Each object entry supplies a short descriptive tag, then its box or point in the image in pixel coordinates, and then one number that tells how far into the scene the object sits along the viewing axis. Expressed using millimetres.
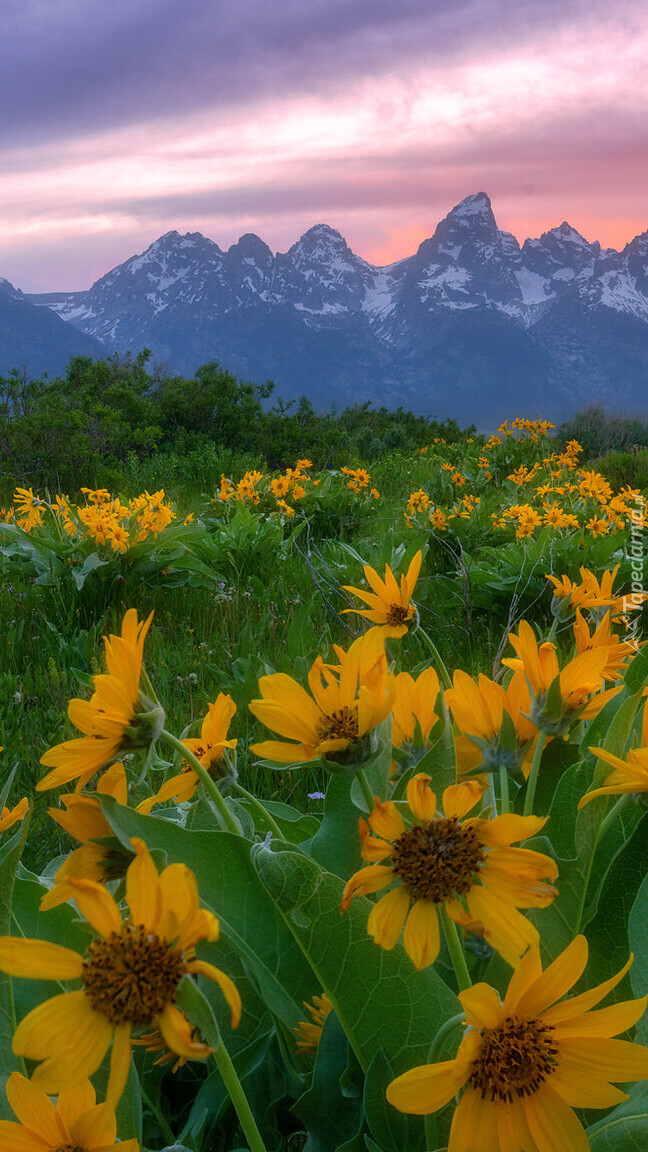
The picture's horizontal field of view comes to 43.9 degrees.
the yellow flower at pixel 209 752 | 830
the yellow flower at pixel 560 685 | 808
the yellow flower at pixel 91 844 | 670
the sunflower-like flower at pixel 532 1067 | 492
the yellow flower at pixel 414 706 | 854
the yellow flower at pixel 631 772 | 624
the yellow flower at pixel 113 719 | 723
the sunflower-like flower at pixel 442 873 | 562
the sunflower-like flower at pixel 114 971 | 473
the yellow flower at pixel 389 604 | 1093
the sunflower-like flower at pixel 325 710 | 703
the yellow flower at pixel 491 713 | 840
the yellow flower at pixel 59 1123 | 527
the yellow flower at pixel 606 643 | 1013
